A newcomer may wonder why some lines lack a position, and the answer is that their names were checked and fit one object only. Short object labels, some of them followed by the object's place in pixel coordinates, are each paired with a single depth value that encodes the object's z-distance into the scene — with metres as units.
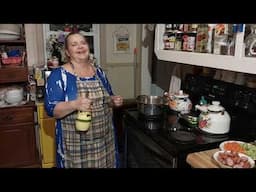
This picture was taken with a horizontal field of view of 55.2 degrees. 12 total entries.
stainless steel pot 1.47
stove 1.12
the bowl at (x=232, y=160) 0.88
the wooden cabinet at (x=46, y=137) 2.10
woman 1.28
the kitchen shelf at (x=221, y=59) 1.03
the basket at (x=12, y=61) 2.05
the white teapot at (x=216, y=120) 1.21
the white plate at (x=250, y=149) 1.00
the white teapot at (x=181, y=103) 1.49
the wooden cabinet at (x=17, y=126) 2.01
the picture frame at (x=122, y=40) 2.75
